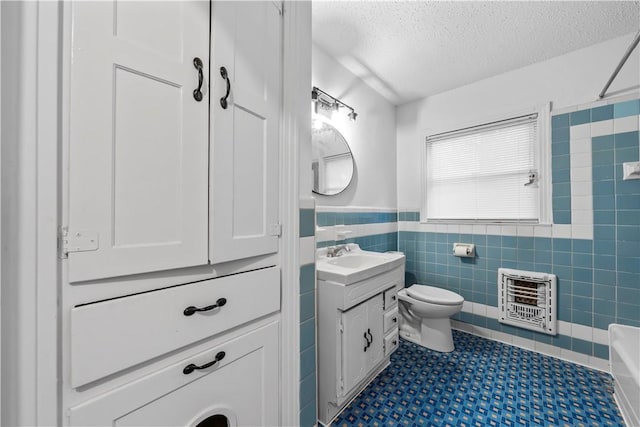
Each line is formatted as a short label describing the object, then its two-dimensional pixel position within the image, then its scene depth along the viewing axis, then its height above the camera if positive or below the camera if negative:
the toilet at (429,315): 2.04 -0.86
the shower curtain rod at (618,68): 1.33 +0.89
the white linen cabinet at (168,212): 0.54 +0.00
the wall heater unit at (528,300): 2.06 -0.72
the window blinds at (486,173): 2.21 +0.40
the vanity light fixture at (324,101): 1.95 +0.91
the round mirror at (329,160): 2.02 +0.45
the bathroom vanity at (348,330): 1.42 -0.69
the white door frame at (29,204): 0.48 +0.02
